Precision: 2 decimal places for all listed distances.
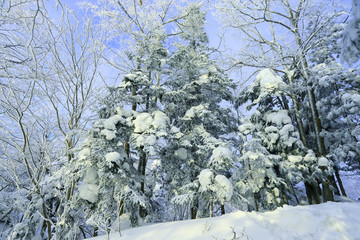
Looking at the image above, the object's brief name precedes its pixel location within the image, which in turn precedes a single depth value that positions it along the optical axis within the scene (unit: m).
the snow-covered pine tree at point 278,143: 7.37
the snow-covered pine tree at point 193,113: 7.62
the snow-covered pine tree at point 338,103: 8.55
